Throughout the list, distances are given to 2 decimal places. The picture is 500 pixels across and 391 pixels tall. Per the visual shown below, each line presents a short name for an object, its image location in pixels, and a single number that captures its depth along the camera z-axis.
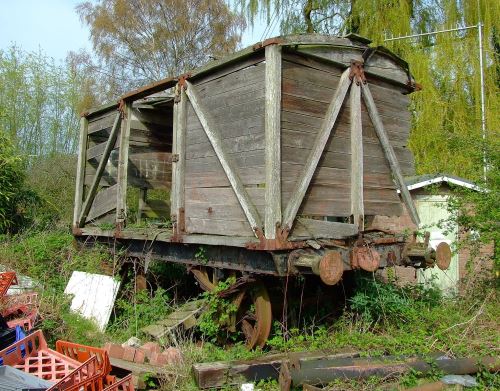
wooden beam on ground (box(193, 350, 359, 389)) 4.90
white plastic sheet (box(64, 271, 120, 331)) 7.66
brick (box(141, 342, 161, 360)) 5.59
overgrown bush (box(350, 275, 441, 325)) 6.64
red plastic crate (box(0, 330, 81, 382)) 4.59
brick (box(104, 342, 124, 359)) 5.56
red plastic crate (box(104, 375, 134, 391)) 4.17
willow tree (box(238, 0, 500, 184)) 13.05
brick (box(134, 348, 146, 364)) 5.50
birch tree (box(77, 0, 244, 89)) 25.36
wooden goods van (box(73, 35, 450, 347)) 5.71
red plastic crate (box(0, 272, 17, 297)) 6.36
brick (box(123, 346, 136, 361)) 5.54
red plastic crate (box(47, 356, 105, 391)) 3.93
